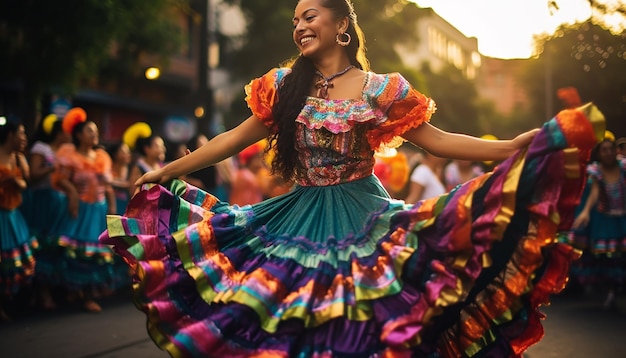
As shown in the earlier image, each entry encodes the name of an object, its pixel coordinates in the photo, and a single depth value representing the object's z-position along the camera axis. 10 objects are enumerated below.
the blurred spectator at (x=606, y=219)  9.45
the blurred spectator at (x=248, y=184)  11.09
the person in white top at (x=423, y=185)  9.02
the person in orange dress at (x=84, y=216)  8.99
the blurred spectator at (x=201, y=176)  10.61
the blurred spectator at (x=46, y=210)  9.00
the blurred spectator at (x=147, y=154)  9.77
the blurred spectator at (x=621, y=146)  10.12
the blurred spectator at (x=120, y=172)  10.52
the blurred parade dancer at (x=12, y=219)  8.23
